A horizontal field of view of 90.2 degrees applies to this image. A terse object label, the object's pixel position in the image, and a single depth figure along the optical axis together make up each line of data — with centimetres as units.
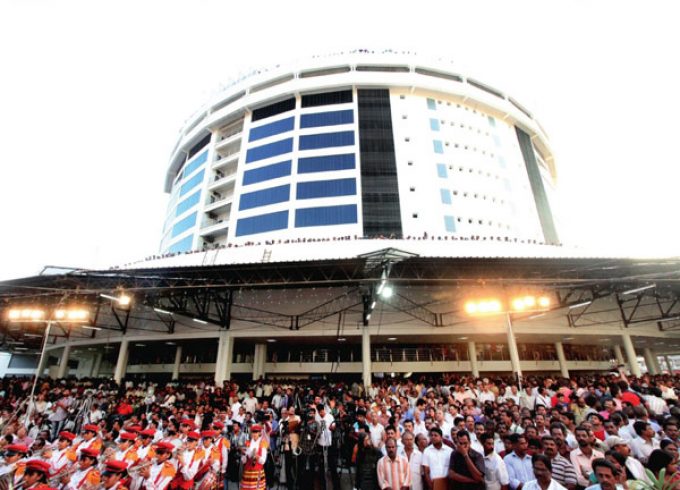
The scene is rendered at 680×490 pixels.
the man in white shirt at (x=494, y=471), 504
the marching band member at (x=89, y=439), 696
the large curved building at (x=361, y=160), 3192
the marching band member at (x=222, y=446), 695
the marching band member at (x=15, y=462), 545
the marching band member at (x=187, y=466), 606
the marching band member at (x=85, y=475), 554
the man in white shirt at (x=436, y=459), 527
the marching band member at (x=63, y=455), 643
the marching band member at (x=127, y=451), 638
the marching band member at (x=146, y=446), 637
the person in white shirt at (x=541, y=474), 398
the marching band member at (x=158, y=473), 576
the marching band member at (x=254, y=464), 632
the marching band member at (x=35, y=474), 492
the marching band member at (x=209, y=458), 634
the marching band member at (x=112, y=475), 505
